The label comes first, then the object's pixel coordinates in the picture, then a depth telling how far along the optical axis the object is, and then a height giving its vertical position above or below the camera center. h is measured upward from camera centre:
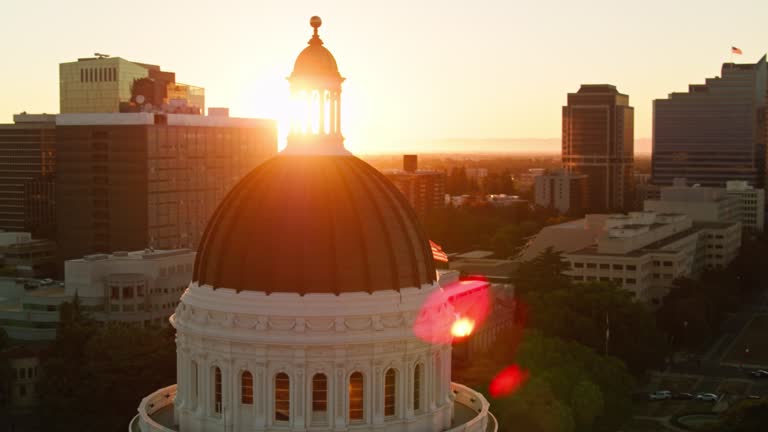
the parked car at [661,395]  115.62 -23.33
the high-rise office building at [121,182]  171.75 -4.70
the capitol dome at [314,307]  49.44 -6.51
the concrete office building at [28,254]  181.00 -15.90
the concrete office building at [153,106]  185.50 +6.82
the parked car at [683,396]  115.69 -23.43
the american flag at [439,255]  68.99 -6.02
